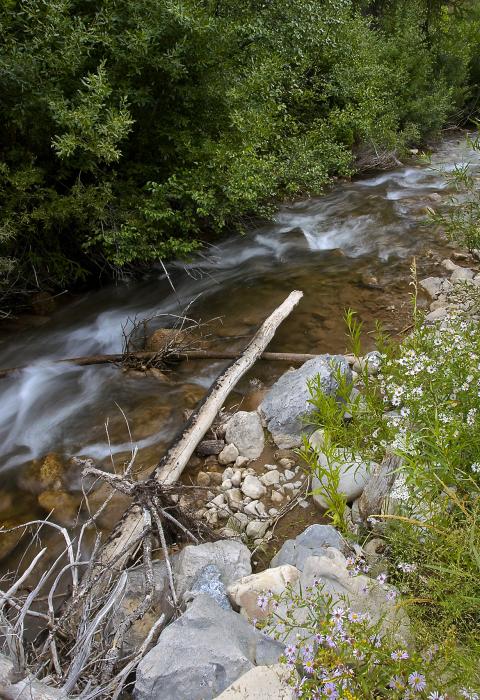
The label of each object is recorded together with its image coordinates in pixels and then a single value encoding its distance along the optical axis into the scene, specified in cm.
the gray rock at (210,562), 285
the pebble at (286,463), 406
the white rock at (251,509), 366
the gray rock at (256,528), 349
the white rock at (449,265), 708
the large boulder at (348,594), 216
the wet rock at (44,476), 434
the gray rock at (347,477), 315
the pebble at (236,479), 398
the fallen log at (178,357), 536
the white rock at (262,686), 193
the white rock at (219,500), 378
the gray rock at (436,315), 548
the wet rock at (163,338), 572
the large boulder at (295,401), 421
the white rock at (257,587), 258
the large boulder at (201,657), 212
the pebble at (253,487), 383
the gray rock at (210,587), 267
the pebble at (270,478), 393
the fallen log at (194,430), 320
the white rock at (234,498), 374
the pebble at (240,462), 417
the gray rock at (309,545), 285
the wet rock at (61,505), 404
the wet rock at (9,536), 382
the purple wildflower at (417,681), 177
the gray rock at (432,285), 642
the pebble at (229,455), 423
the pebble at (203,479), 406
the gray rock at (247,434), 426
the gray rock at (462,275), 658
